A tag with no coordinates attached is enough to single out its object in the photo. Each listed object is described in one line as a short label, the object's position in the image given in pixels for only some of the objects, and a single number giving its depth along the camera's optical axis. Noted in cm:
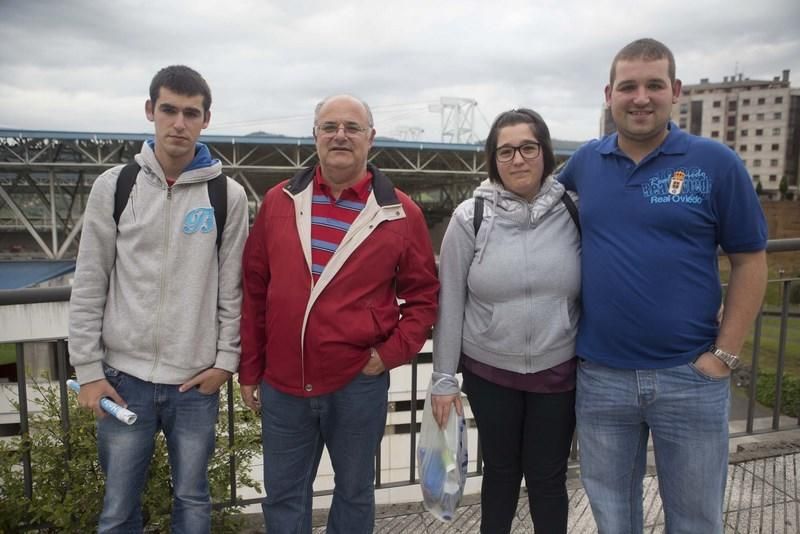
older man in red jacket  199
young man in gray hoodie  193
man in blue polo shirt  184
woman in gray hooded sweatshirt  201
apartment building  6475
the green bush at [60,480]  241
